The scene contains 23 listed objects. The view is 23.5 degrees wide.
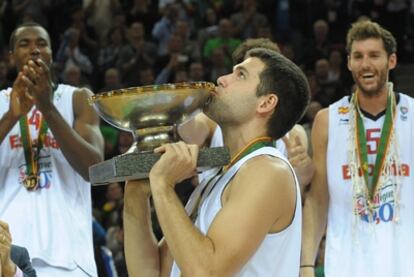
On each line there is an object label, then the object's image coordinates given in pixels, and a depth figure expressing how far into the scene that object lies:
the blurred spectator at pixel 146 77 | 12.76
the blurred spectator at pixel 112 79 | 12.58
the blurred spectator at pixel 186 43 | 13.38
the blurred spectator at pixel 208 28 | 13.68
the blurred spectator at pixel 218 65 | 12.74
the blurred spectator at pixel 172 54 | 13.12
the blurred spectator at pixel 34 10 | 14.50
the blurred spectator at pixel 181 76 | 12.30
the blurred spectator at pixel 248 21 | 13.80
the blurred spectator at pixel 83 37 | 14.25
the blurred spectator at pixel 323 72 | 12.44
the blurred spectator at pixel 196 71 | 12.38
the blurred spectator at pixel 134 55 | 13.15
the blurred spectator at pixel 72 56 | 13.58
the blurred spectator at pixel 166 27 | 14.09
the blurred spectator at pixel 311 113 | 10.82
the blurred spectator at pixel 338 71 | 12.43
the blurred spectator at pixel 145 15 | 14.67
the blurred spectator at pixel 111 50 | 13.59
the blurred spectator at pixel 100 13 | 14.65
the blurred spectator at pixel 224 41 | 13.23
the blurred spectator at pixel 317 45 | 13.02
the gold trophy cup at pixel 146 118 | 3.62
